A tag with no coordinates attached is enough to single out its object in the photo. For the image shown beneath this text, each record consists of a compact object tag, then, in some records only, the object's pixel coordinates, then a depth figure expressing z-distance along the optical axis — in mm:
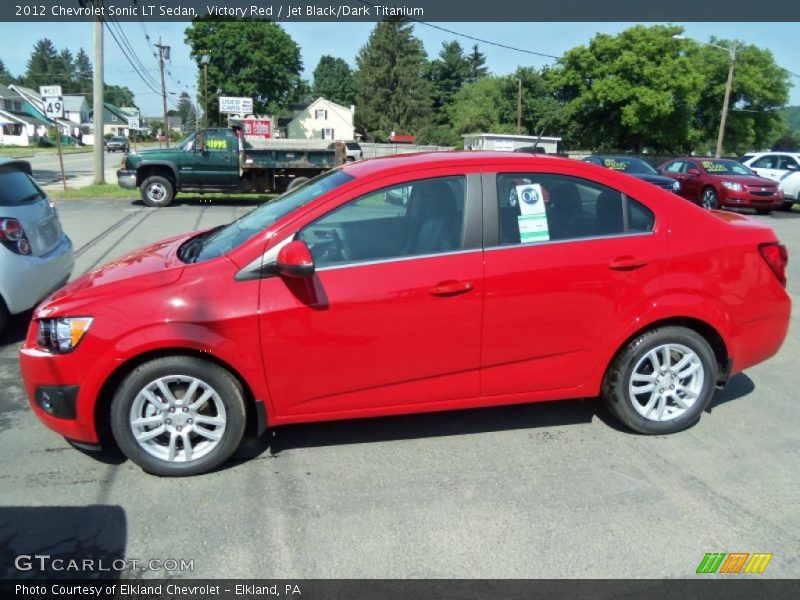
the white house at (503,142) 33562
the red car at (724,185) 17641
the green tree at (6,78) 143000
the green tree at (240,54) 64312
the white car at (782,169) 19953
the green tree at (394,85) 69000
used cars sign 37406
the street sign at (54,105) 17733
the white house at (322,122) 73500
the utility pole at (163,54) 43962
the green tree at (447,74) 89688
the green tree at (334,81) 106562
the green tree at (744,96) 52250
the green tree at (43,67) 143000
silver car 5398
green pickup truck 16859
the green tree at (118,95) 166875
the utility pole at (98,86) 19777
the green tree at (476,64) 94562
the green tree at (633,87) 45719
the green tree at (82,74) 149750
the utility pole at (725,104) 32047
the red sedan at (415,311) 3357
